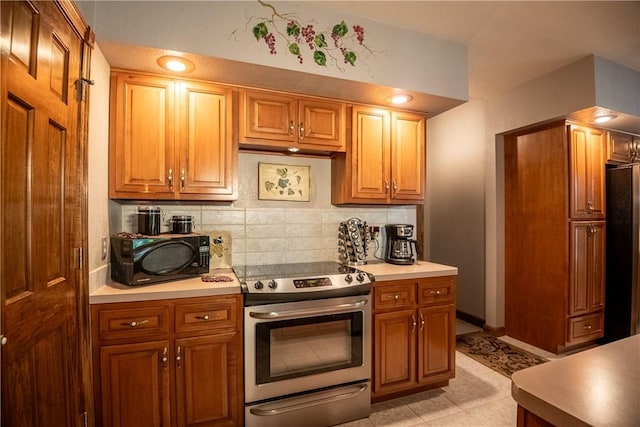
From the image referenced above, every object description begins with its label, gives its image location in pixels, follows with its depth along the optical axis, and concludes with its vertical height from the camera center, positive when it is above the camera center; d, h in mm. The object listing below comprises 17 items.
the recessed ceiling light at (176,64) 1801 +880
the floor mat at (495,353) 2793 -1306
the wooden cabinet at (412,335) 2176 -839
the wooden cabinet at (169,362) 1618 -780
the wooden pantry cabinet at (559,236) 2957 -194
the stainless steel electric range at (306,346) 1851 -802
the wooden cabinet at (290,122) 2168 +665
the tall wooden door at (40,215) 1009 +3
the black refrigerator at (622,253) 2967 -360
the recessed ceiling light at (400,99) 2328 +866
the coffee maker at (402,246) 2602 -245
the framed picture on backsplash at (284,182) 2545 +274
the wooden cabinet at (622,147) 3203 +702
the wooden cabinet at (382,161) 2459 +437
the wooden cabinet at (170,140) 1902 +473
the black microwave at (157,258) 1758 -245
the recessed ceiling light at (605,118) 2835 +881
